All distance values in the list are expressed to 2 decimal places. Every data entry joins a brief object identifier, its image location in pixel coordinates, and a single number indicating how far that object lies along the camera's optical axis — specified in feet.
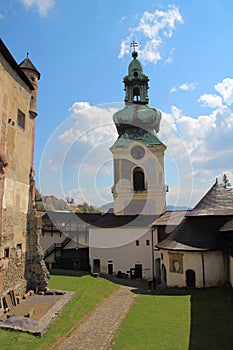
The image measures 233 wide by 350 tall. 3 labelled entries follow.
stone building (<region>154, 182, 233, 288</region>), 73.20
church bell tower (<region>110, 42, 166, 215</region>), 120.67
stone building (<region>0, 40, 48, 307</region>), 53.06
